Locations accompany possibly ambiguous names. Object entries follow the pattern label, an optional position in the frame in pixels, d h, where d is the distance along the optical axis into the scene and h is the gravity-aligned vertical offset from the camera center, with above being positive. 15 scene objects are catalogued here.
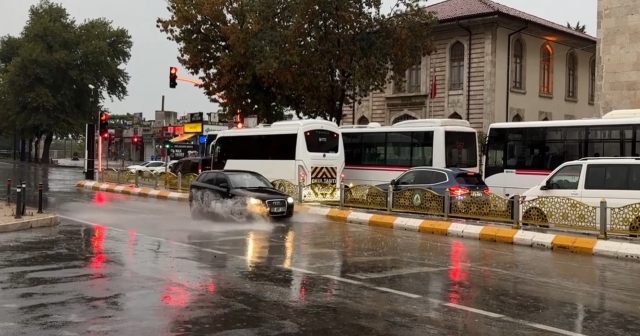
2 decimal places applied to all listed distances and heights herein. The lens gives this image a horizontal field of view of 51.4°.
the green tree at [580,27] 73.31 +16.37
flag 39.62 +4.91
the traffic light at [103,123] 36.44 +2.30
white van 15.28 -0.21
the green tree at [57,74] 66.12 +9.15
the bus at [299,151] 25.25 +0.65
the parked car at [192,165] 35.34 +0.07
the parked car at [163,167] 40.99 -0.10
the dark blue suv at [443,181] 19.45 -0.32
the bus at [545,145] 20.42 +0.91
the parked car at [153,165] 49.36 +0.04
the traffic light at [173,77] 34.25 +4.62
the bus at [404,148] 26.25 +0.93
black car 17.89 -0.83
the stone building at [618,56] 29.38 +5.32
